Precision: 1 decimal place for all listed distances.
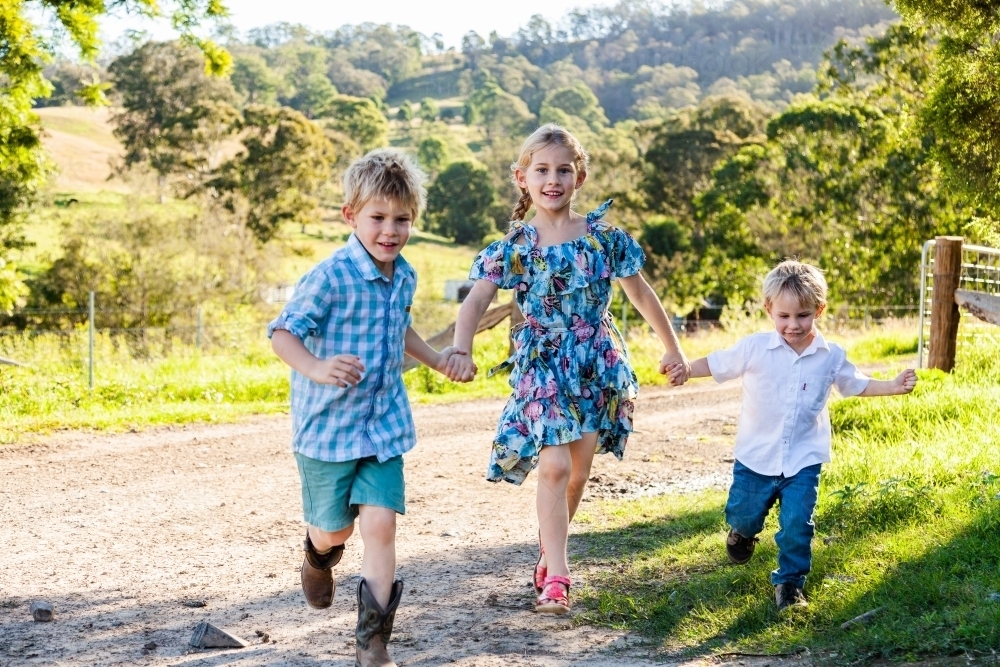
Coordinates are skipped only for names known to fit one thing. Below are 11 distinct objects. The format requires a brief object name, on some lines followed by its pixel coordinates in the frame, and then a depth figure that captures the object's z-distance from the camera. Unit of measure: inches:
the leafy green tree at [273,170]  1685.5
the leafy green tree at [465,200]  2586.1
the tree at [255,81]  4212.6
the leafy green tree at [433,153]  3233.3
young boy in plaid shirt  152.9
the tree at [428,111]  5027.1
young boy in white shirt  174.9
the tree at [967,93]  310.8
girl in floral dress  182.1
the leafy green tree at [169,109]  1827.0
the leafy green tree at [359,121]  2935.5
